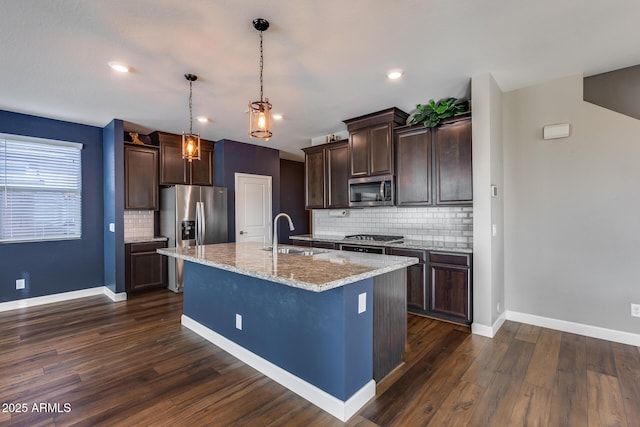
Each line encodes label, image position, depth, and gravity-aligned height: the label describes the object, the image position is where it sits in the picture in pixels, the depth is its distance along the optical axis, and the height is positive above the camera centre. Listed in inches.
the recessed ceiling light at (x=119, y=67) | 109.0 +54.1
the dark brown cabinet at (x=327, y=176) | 188.1 +24.7
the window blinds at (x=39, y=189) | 158.7 +15.3
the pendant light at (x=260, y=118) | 88.7 +28.5
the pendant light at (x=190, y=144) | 118.9 +27.8
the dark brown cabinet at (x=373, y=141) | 161.3 +39.7
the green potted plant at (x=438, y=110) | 137.6 +46.8
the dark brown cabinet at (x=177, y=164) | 204.8 +36.0
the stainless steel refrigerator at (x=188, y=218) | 193.6 -1.5
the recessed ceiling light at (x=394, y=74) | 118.9 +54.5
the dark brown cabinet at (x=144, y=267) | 184.5 -31.2
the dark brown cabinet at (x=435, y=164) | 135.9 +23.1
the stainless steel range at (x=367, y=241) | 155.9 -14.2
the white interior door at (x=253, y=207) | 233.1 +6.2
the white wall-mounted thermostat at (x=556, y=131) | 122.4 +32.7
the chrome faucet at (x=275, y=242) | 108.1 -9.7
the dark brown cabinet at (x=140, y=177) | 188.9 +24.8
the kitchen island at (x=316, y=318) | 74.8 -29.6
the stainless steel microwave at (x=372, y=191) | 161.8 +12.7
